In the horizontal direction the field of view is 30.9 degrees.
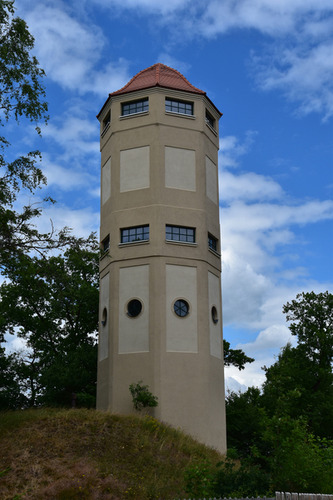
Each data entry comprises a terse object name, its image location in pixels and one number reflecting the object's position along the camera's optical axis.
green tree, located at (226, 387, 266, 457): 36.97
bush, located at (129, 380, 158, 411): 29.47
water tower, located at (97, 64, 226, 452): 30.83
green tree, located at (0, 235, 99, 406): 38.94
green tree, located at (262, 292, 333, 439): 40.31
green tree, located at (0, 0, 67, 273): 22.69
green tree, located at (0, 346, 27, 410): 42.38
